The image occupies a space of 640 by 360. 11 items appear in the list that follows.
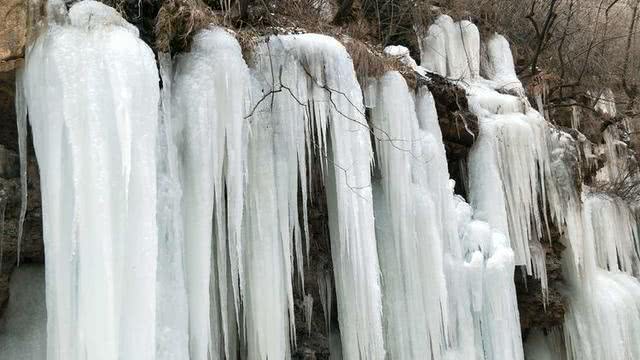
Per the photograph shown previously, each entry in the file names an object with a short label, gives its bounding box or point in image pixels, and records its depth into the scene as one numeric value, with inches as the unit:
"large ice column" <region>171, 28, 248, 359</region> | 143.9
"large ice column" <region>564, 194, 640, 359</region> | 281.0
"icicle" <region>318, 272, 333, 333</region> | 201.6
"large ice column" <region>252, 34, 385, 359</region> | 172.9
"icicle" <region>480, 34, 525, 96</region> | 344.8
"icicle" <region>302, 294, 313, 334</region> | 199.2
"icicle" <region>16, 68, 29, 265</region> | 130.9
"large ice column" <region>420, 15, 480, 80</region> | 331.0
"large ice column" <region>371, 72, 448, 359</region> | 199.2
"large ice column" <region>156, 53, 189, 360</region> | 136.1
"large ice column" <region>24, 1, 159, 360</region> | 121.3
